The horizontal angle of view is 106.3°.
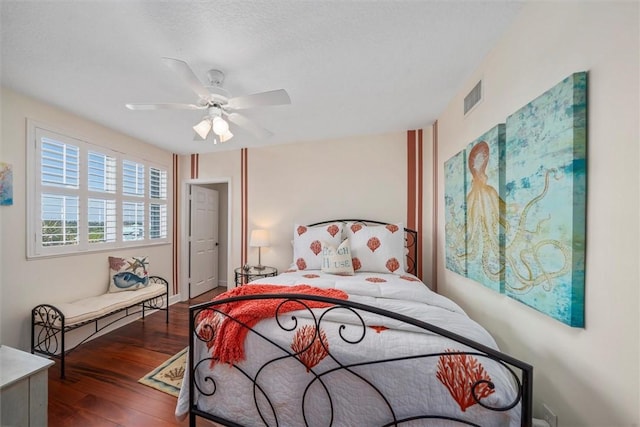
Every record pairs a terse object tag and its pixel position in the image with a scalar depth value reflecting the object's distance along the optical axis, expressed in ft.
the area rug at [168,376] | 6.33
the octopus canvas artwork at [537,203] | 3.13
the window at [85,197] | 7.50
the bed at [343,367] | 3.15
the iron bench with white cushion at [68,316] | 7.04
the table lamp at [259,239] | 10.87
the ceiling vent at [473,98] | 5.77
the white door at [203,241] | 13.46
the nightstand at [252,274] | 10.67
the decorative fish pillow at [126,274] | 9.36
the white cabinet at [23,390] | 4.22
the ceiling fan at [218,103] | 5.10
